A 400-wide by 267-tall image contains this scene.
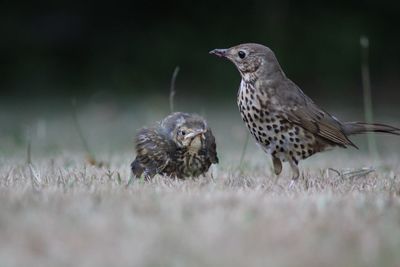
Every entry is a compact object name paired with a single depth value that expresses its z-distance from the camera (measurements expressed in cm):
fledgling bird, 985
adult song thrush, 985
